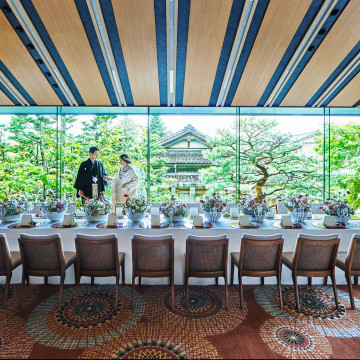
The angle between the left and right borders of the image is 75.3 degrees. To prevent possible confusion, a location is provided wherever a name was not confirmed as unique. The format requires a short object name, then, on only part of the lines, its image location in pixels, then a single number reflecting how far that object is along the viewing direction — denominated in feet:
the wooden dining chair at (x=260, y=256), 7.51
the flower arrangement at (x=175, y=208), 9.68
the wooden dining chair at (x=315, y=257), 7.55
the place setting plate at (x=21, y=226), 9.14
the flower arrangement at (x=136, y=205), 9.76
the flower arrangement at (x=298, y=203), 10.11
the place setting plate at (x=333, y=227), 9.45
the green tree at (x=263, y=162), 23.11
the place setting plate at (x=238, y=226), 9.34
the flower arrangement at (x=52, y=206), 10.08
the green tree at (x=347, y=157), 20.18
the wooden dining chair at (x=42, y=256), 7.41
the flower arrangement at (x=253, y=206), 9.96
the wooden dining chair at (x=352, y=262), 7.66
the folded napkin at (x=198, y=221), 9.36
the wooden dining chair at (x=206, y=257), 7.47
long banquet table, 9.00
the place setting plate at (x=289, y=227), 9.25
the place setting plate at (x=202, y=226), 9.21
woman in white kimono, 14.26
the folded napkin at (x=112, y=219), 9.60
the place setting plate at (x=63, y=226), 9.22
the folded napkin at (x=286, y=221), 9.53
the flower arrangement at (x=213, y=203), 9.94
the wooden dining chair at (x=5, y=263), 7.47
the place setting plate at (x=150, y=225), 9.19
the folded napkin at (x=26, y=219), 9.54
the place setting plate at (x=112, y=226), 9.18
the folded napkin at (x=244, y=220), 9.48
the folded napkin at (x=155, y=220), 9.49
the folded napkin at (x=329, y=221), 9.61
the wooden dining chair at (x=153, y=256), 7.42
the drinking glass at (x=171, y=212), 9.62
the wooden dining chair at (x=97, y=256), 7.47
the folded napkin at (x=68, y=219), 9.57
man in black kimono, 15.89
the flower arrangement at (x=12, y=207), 10.06
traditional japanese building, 26.53
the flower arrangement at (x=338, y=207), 9.86
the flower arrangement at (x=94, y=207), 9.87
